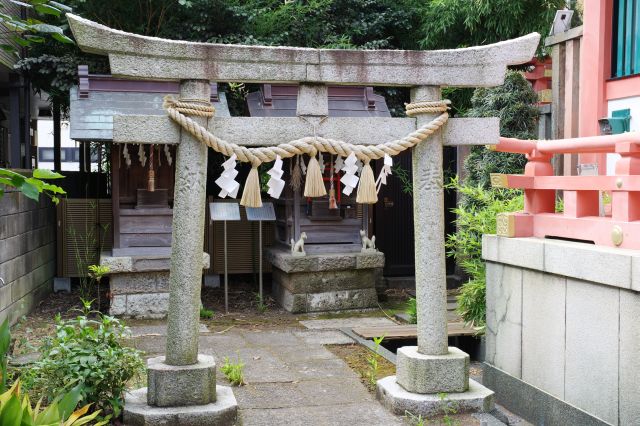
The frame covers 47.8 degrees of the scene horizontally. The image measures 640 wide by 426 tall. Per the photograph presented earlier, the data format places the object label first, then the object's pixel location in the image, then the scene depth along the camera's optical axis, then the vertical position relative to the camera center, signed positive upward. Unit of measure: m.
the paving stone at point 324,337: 8.95 -1.96
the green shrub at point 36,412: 3.67 -1.25
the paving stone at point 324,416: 5.71 -1.88
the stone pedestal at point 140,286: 10.45 -1.48
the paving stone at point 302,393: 6.34 -1.91
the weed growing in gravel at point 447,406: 5.76 -1.77
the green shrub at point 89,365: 5.15 -1.30
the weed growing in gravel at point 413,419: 5.62 -1.85
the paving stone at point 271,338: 8.98 -1.97
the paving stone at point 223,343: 8.49 -1.95
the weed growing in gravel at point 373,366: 6.97 -1.88
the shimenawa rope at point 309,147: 5.59 +0.31
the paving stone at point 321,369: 7.29 -1.93
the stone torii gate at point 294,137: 5.53 +0.39
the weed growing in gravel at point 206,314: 10.76 -1.92
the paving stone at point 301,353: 8.13 -1.95
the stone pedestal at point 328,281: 11.06 -1.50
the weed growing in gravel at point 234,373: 6.92 -1.82
